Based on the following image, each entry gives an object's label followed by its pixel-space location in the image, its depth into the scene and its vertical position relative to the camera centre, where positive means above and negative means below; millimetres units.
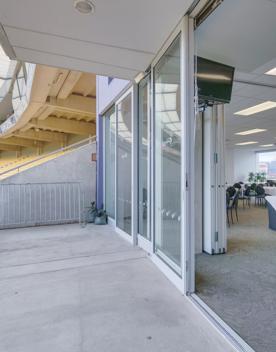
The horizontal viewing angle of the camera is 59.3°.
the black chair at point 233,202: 6250 -635
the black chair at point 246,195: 9117 -679
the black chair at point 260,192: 8922 -522
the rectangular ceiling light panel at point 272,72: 3782 +1690
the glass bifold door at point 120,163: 4541 +338
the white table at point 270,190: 8373 -446
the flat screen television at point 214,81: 3166 +1332
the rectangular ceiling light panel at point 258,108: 5558 +1717
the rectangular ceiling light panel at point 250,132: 8633 +1748
